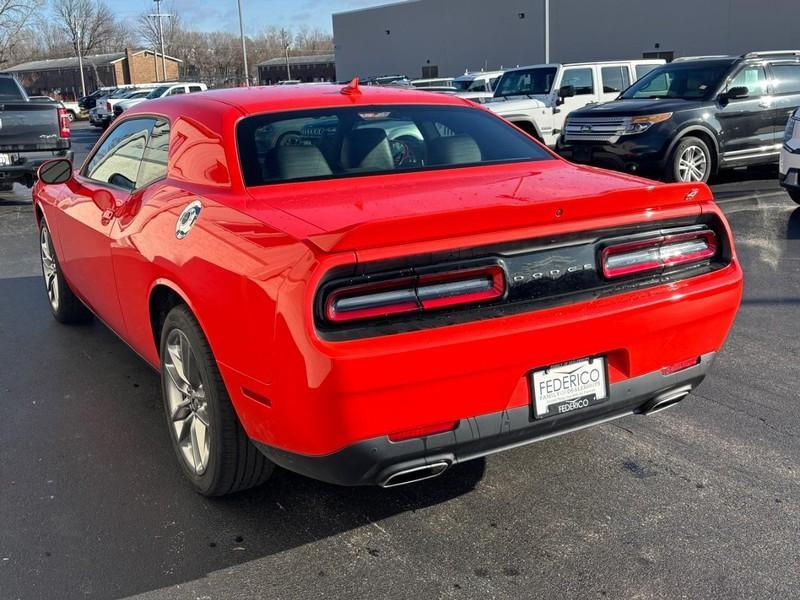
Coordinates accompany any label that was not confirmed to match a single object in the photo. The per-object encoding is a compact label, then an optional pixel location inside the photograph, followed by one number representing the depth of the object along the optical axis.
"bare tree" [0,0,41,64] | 53.69
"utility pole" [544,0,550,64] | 30.24
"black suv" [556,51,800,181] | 11.09
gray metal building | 35.72
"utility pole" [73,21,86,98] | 74.71
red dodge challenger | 2.60
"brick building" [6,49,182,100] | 90.56
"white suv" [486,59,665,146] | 15.33
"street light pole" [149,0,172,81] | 81.44
